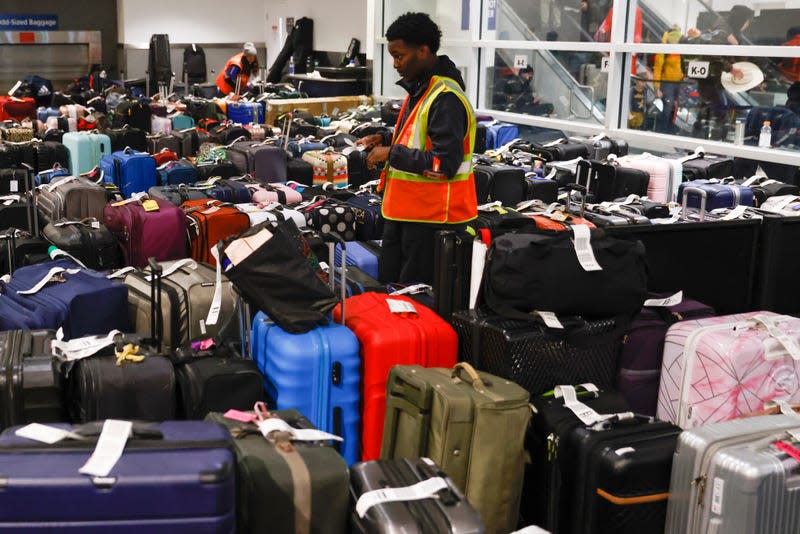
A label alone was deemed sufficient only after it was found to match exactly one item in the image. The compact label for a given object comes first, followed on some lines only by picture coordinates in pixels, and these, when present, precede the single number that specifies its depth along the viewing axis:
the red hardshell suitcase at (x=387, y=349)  3.15
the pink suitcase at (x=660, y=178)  6.83
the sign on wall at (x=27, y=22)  17.45
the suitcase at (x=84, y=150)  7.44
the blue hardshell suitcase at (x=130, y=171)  6.52
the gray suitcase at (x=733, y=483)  2.40
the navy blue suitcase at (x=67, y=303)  3.62
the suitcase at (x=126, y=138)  7.94
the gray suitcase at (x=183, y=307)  3.79
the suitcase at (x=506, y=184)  6.37
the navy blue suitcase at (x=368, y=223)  5.46
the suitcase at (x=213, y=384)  2.98
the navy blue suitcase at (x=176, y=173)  6.69
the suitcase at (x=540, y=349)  3.08
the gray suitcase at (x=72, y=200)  5.68
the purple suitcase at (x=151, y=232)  4.91
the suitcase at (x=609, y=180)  6.54
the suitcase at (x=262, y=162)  7.11
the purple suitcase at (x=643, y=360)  3.33
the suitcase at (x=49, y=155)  7.29
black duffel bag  3.12
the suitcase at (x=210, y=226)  5.01
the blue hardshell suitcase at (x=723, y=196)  6.14
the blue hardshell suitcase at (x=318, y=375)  3.07
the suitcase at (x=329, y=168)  7.47
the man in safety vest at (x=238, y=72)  14.42
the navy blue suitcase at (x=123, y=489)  1.96
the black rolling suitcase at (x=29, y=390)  2.77
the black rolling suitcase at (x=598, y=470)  2.62
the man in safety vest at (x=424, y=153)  3.93
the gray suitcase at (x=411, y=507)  2.11
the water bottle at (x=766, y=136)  8.48
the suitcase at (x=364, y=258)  4.58
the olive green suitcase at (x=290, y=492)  2.27
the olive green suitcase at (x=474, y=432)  2.72
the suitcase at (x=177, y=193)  5.53
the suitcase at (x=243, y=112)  11.23
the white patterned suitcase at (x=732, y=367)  3.07
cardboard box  11.77
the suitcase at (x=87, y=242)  4.76
